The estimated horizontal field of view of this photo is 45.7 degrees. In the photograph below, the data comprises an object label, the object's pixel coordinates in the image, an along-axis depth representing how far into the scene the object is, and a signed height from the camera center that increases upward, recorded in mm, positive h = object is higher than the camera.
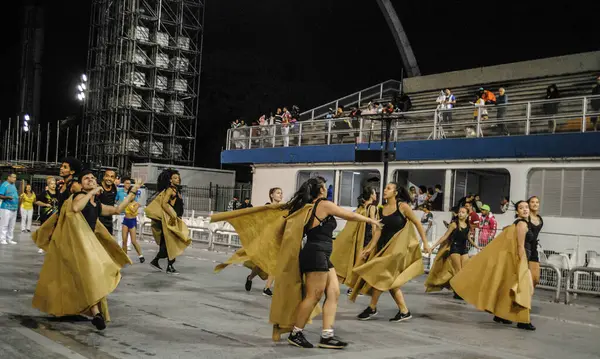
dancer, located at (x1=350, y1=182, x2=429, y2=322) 9516 -878
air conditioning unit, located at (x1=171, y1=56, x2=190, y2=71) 57188 +9343
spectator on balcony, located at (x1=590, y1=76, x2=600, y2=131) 19516 +2605
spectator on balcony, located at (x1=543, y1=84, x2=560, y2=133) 20500 +2659
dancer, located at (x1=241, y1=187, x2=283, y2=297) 11500 -1429
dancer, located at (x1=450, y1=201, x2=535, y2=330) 9508 -1098
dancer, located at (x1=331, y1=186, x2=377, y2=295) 11898 -862
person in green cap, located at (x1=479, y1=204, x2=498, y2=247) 16469 -799
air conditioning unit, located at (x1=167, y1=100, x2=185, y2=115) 57906 +5864
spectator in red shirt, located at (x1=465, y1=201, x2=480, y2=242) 16531 -574
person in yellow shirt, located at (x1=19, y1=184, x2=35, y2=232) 22812 -1266
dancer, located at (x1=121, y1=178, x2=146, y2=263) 15632 -1095
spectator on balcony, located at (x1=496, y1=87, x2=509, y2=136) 21859 +2598
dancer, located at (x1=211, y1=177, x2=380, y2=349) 7223 -834
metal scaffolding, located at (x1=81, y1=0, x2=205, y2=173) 55688 +7531
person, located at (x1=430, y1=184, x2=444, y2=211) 24156 -199
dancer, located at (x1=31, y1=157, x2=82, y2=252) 8234 -282
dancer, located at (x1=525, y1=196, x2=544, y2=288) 10188 -585
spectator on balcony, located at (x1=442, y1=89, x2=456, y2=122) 23703 +3255
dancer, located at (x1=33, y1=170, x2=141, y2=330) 7500 -1032
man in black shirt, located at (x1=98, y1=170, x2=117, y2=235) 12055 -273
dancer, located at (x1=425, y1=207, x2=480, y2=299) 12617 -1059
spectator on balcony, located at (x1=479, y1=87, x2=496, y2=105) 22983 +3218
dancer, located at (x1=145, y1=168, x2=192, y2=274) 13797 -791
